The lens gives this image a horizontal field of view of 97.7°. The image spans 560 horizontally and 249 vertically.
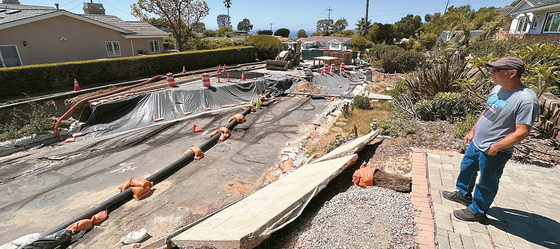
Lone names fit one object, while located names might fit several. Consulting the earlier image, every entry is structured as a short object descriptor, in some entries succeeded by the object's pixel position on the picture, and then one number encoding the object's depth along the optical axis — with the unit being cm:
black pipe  416
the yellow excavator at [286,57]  1867
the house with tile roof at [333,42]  4388
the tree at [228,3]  8394
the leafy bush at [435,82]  710
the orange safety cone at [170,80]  1168
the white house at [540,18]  1743
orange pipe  852
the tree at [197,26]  2561
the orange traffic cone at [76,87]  1145
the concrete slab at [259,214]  247
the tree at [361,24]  4826
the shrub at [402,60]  1839
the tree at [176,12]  2264
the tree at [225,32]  5403
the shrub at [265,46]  2541
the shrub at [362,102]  958
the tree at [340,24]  9638
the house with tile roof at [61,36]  1385
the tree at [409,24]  6231
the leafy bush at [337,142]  588
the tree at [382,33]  3975
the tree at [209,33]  5544
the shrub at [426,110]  657
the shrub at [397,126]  575
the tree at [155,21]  6394
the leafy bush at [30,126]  817
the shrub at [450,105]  632
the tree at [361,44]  3058
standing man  227
